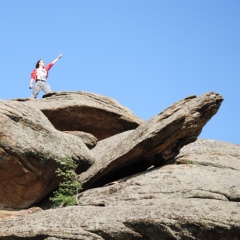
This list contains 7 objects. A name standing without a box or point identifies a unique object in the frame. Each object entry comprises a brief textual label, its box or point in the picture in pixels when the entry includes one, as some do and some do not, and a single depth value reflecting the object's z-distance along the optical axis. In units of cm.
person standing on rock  3503
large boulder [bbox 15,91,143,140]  3092
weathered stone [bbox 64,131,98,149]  2902
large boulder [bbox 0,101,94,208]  2366
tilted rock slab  2277
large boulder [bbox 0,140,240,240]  1772
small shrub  2227
